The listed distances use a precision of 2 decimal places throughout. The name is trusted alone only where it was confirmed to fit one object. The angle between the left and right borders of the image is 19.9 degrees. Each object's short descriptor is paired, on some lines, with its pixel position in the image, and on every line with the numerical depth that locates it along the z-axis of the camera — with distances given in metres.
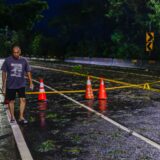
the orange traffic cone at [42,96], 15.87
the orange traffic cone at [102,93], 15.68
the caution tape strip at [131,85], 18.95
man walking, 11.05
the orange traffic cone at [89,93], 15.96
